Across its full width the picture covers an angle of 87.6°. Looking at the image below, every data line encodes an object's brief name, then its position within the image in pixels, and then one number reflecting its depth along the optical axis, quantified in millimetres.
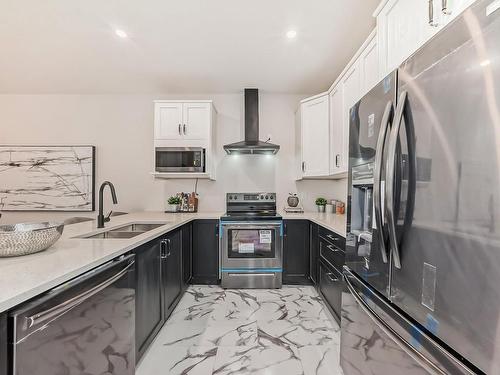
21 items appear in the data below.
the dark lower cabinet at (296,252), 3135
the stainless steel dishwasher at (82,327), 790
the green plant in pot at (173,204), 3619
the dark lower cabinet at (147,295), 1633
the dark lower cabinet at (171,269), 2150
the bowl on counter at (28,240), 1042
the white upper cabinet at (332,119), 2051
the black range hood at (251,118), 3602
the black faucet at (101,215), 2003
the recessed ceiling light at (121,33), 2318
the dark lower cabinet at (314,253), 2872
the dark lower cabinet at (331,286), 2123
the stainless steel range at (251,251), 3070
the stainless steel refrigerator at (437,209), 651
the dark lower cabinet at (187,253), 2796
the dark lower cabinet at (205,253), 3162
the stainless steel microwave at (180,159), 3293
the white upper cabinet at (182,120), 3373
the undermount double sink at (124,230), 1908
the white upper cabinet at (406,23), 1123
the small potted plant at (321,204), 3658
